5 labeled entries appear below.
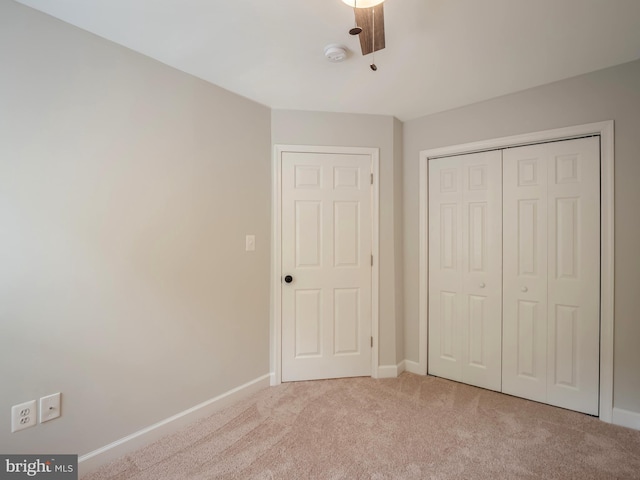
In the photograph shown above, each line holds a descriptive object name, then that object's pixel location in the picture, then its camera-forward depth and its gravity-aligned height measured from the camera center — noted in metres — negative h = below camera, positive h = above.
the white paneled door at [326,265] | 2.70 -0.23
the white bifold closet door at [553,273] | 2.15 -0.25
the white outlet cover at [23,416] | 1.43 -0.86
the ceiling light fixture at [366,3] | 1.16 +0.92
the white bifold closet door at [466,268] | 2.53 -0.25
